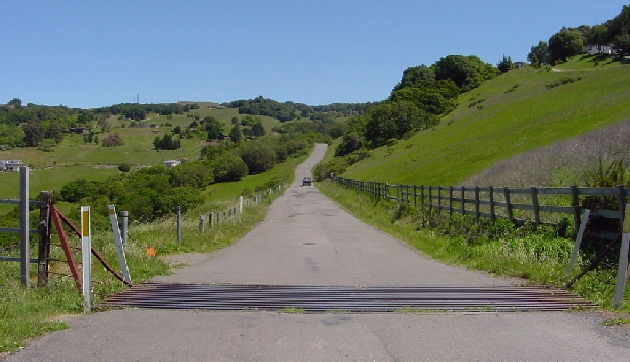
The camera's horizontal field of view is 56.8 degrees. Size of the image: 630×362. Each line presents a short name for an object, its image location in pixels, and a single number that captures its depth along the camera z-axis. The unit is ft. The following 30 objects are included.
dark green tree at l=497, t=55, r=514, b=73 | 475.31
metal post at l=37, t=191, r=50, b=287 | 28.76
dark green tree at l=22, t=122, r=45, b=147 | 512.71
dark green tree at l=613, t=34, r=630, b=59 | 344.69
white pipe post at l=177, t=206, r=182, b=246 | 51.82
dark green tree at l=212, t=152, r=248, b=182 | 392.47
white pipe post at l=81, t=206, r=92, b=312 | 25.25
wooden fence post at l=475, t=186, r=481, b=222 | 56.90
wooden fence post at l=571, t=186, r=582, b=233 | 38.42
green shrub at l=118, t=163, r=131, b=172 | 410.60
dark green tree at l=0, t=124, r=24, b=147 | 476.01
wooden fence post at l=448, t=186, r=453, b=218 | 66.39
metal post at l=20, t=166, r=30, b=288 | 28.81
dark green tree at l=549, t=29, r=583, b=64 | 416.46
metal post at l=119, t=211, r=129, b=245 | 43.34
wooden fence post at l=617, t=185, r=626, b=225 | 32.09
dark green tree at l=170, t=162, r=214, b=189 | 336.08
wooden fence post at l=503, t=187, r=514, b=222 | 49.66
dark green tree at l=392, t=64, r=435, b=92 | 445.37
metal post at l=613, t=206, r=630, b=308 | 24.61
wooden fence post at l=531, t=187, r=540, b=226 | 44.39
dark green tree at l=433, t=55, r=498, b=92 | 423.23
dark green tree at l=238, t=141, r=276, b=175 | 428.15
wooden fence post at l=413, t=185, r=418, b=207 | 86.07
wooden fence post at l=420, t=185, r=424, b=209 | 81.40
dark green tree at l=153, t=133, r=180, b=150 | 595.47
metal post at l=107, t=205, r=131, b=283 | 30.53
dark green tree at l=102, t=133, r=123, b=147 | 590.96
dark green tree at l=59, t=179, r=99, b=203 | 274.16
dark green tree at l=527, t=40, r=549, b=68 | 517.55
